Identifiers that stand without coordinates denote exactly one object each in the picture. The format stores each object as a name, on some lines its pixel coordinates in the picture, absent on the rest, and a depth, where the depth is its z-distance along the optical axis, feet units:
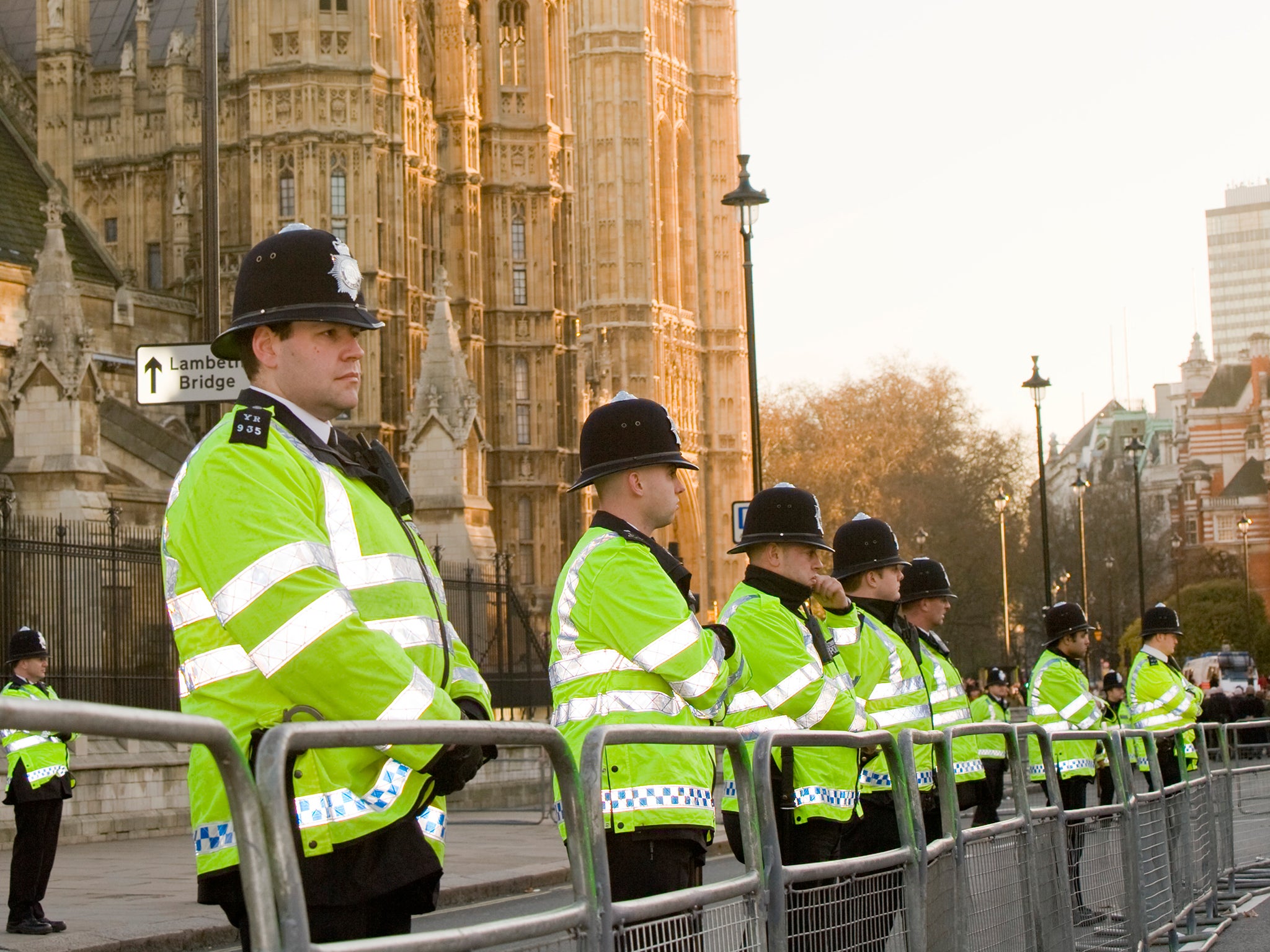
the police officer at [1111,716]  37.04
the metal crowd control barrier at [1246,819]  45.44
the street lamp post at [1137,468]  176.45
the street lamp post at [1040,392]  130.41
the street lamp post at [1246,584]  269.42
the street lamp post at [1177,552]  280.92
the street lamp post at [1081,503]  188.34
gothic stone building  128.98
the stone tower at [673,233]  248.11
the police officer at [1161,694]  45.34
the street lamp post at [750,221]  81.10
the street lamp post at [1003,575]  204.52
